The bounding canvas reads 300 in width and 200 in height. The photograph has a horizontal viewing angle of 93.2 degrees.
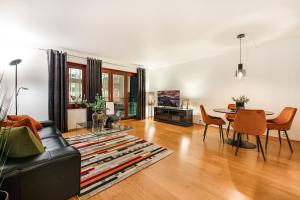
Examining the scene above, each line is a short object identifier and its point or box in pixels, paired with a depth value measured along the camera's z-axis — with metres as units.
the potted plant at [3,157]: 0.99
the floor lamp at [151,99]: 6.05
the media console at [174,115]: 4.72
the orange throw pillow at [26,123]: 1.63
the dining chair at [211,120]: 3.20
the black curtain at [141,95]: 5.85
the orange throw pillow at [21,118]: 2.36
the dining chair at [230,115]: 3.48
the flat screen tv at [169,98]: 5.22
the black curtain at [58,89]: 3.67
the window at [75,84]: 4.23
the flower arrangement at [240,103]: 3.08
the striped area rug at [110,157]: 1.78
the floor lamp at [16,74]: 2.83
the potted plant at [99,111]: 3.07
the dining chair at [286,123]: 2.68
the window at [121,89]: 5.10
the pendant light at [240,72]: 3.13
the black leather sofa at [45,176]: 1.09
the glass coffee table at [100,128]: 2.90
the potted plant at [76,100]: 4.24
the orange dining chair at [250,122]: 2.41
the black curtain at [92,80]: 4.38
